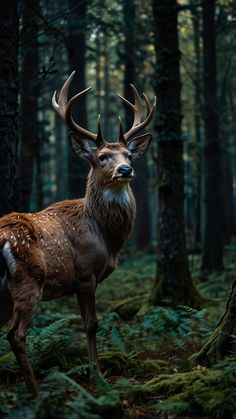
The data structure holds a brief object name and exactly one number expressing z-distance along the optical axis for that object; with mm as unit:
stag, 5465
